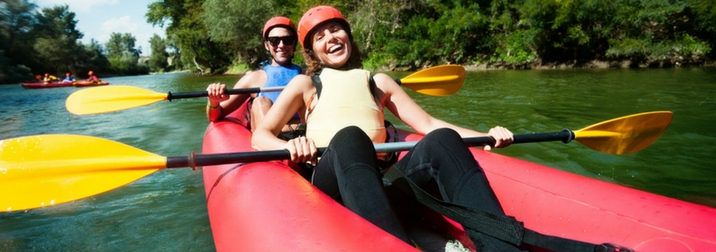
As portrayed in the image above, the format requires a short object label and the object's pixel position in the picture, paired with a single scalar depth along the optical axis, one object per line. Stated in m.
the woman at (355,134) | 1.46
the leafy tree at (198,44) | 30.38
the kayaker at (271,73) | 3.36
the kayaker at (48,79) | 18.27
